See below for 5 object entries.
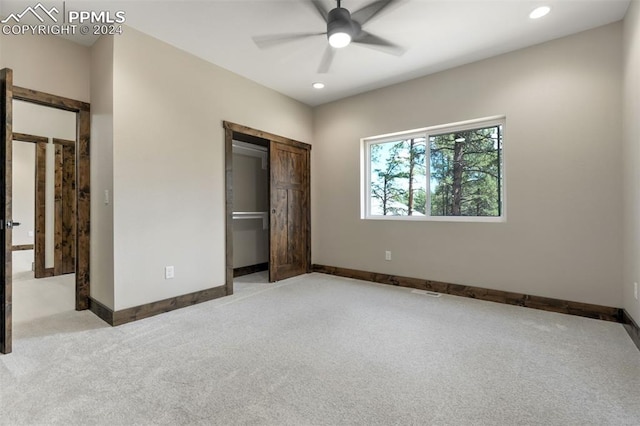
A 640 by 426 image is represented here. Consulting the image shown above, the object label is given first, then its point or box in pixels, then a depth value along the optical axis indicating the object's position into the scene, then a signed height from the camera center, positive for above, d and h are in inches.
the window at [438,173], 139.0 +21.3
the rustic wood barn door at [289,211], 173.6 +2.0
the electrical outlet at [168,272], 120.9 -23.7
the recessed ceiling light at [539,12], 99.9 +69.2
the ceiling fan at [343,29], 90.0 +62.8
